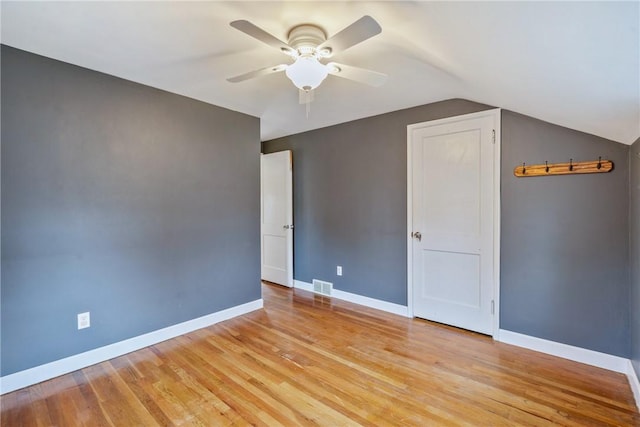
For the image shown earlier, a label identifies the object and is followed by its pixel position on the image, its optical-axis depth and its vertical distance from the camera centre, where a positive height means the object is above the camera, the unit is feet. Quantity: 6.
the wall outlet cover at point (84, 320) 7.64 -2.89
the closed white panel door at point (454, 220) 9.21 -0.48
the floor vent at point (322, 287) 13.39 -3.66
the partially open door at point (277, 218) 14.48 -0.59
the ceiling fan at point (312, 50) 4.56 +2.65
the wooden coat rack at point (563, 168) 7.40 +0.95
